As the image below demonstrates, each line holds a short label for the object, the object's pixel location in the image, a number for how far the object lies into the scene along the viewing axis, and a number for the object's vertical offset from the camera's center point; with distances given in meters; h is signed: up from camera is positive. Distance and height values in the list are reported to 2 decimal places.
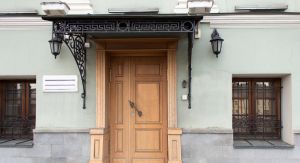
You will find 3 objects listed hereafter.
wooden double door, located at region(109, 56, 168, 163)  6.01 -0.34
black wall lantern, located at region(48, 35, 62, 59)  5.46 +0.87
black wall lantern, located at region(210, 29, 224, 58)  5.45 +0.91
